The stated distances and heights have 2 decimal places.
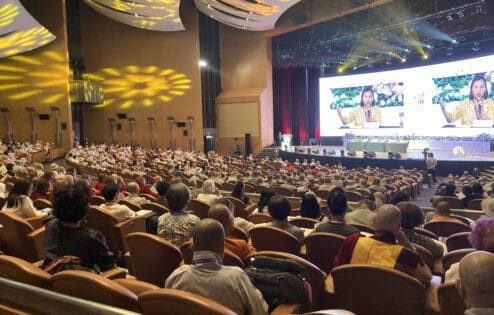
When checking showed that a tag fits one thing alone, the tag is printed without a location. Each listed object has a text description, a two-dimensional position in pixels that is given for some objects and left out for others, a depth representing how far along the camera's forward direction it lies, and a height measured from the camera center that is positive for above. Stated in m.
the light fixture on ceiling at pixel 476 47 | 17.17 +3.18
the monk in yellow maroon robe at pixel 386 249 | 2.48 -0.75
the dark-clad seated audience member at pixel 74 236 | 2.52 -0.60
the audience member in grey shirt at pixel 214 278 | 1.98 -0.70
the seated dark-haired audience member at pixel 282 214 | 3.62 -0.72
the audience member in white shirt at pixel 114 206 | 4.11 -0.71
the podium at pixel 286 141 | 24.35 -0.65
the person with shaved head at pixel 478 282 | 1.43 -0.54
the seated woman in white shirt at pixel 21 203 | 4.24 -0.66
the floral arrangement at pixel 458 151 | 17.83 -1.10
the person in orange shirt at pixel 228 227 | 2.85 -0.67
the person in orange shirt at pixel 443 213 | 4.40 -0.91
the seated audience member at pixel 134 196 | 5.40 -0.82
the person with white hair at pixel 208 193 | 5.61 -0.84
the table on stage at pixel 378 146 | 19.59 -0.89
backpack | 2.11 -0.76
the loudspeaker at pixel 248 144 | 24.70 -0.74
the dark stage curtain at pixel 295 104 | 27.92 +1.73
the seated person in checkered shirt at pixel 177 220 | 3.48 -0.72
